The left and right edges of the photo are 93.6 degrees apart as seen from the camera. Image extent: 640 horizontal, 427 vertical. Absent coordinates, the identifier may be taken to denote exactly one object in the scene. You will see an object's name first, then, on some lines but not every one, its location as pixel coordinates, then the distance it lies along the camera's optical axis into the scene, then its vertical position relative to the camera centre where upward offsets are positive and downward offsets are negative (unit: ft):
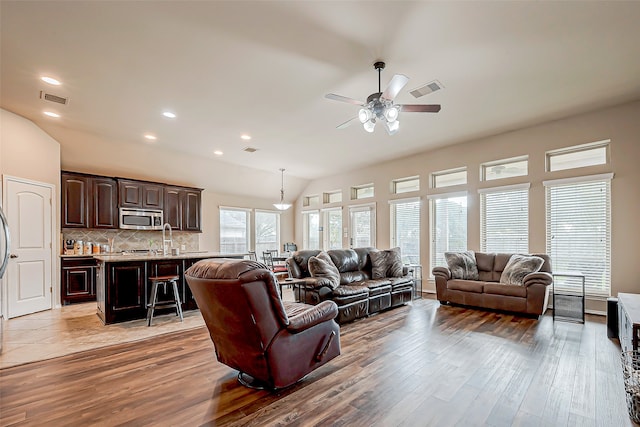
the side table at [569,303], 14.40 -4.70
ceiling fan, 10.46 +3.83
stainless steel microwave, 21.21 -0.21
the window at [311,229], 31.58 -1.55
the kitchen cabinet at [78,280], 18.45 -3.99
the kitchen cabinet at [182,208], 23.65 +0.64
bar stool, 14.10 -3.94
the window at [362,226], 25.76 -1.01
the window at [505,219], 17.93 -0.36
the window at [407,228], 22.84 -1.07
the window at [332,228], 29.14 -1.34
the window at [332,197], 29.96 +1.80
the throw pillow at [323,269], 14.70 -2.71
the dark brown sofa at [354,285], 14.15 -3.72
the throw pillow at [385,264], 18.43 -3.10
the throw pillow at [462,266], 17.80 -3.13
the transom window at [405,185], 23.45 +2.36
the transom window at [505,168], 18.20 +2.83
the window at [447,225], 20.54 -0.78
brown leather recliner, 7.23 -2.89
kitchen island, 14.26 -3.27
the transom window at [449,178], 20.81 +2.57
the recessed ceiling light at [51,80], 11.93 +5.50
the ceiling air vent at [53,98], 13.24 +5.38
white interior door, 15.44 -1.64
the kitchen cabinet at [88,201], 19.04 +1.00
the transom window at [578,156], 15.70 +3.09
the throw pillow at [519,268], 15.34 -2.87
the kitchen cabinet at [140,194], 21.35 +1.61
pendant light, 28.40 +0.86
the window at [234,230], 28.27 -1.42
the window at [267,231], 31.01 -1.67
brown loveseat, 14.55 -3.98
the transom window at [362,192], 27.25 +2.10
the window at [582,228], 15.24 -0.81
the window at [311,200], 31.41 +1.53
